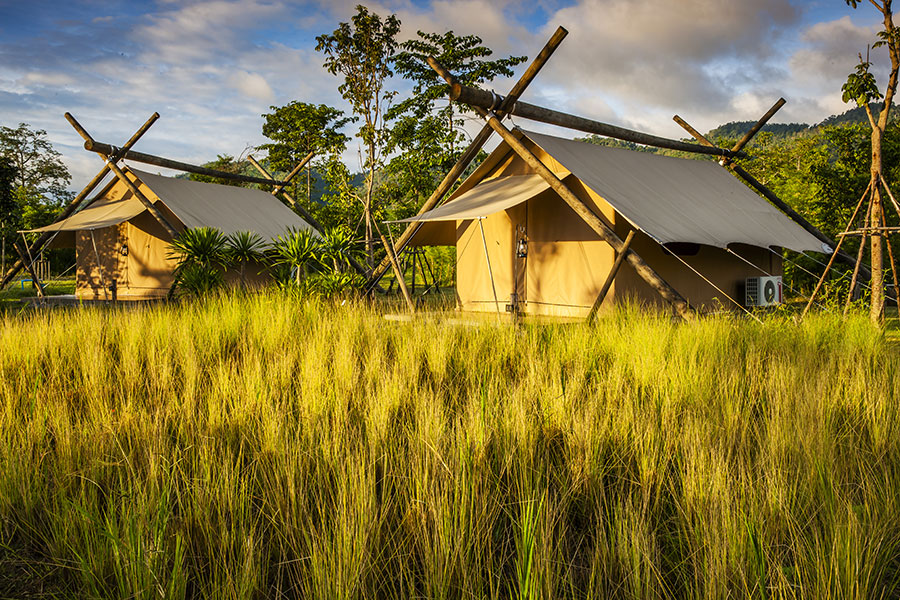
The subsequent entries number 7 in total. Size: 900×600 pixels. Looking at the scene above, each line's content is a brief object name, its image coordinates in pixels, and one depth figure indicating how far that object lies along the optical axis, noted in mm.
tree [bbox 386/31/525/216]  18078
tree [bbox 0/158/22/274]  16609
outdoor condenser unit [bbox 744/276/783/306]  8672
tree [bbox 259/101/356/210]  23250
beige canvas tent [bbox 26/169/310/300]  12984
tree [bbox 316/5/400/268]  16328
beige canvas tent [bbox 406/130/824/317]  8141
